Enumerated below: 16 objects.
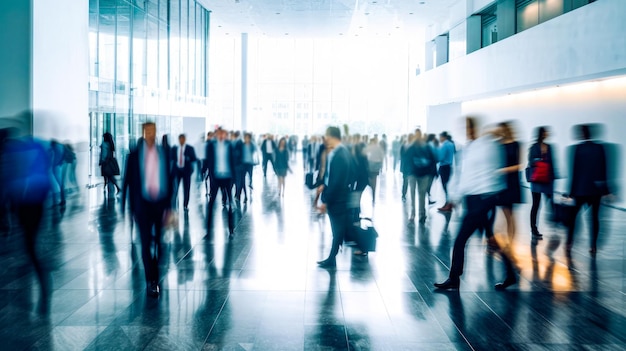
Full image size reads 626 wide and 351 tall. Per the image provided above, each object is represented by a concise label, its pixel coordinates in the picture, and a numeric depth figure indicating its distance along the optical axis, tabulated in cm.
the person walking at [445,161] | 1328
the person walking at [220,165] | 985
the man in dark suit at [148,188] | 611
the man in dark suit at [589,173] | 799
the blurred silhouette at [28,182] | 683
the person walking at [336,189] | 732
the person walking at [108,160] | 1506
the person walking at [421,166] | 1119
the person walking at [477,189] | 608
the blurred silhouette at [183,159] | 1223
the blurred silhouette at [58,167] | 1309
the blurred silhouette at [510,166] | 633
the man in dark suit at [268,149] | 2012
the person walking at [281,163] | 1619
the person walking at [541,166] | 920
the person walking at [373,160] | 1434
